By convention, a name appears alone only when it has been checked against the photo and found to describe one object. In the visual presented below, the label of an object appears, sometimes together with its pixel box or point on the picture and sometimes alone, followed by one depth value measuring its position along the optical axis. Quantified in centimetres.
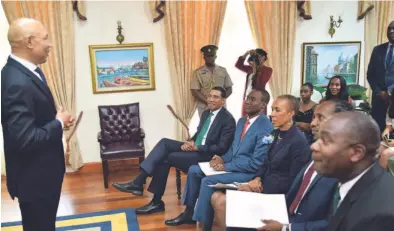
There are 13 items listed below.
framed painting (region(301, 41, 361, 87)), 577
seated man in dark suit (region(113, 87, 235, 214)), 371
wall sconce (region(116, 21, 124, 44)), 511
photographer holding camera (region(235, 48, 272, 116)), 496
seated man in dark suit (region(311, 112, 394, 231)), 126
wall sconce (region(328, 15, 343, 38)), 569
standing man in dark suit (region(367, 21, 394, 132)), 448
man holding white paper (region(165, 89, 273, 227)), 308
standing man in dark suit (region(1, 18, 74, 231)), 181
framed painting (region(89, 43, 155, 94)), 516
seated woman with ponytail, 258
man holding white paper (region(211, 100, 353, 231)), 201
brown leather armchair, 491
